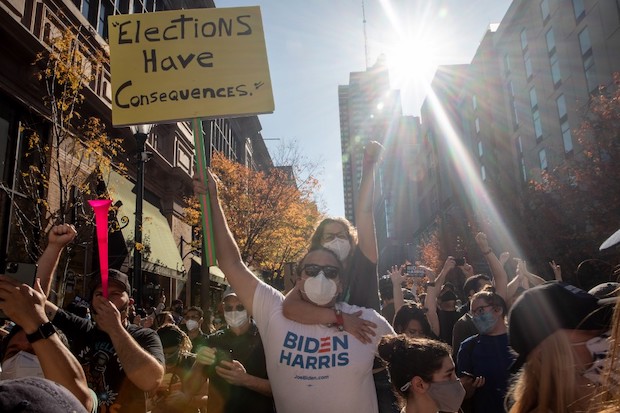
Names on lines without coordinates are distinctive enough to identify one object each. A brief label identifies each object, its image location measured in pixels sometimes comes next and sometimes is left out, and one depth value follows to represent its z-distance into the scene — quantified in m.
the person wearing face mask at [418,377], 2.80
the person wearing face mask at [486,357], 3.92
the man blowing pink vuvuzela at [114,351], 2.85
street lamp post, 8.98
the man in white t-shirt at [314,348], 2.61
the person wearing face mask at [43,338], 2.13
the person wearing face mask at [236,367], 3.48
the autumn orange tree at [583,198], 20.09
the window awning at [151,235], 14.34
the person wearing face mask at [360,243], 3.27
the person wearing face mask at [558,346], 1.87
